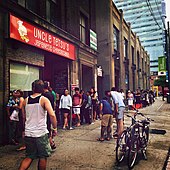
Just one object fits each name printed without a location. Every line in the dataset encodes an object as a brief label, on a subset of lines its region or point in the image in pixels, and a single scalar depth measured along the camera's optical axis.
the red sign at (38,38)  6.86
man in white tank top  3.56
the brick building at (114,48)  18.70
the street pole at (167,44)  22.77
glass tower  87.00
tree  38.24
